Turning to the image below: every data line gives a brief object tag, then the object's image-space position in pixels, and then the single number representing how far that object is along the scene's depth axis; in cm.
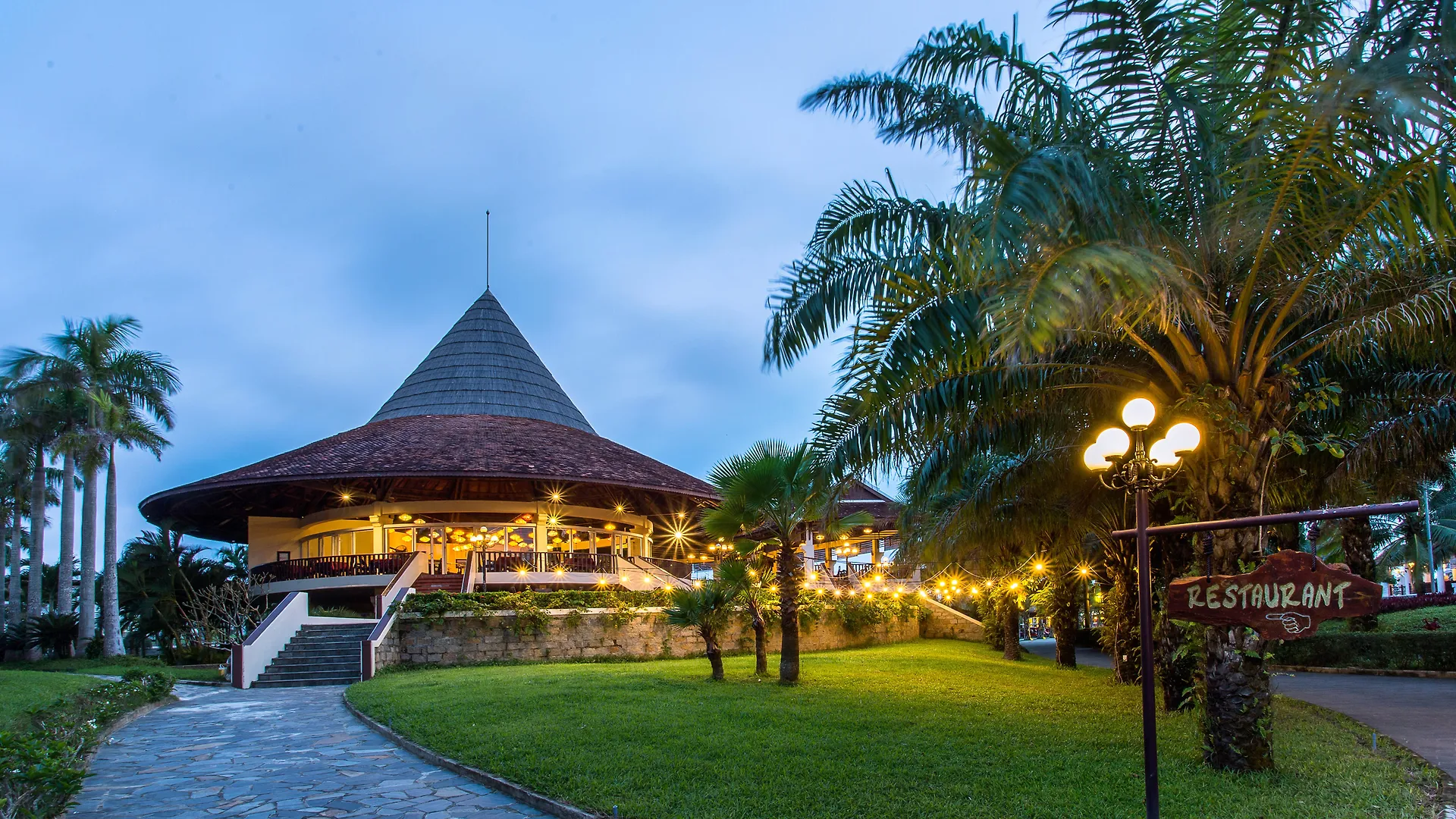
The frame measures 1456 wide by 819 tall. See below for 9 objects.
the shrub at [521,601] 2050
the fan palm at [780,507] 1488
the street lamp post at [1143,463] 657
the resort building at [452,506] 2903
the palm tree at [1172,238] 643
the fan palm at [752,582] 1583
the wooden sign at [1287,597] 641
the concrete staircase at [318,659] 1938
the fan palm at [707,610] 1584
